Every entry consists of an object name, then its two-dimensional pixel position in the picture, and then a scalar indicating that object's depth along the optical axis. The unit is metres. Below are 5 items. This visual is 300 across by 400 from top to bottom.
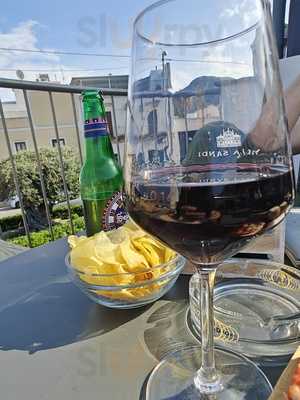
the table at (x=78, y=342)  0.23
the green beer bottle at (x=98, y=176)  0.44
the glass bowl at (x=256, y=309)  0.25
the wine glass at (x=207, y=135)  0.20
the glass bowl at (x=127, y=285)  0.30
